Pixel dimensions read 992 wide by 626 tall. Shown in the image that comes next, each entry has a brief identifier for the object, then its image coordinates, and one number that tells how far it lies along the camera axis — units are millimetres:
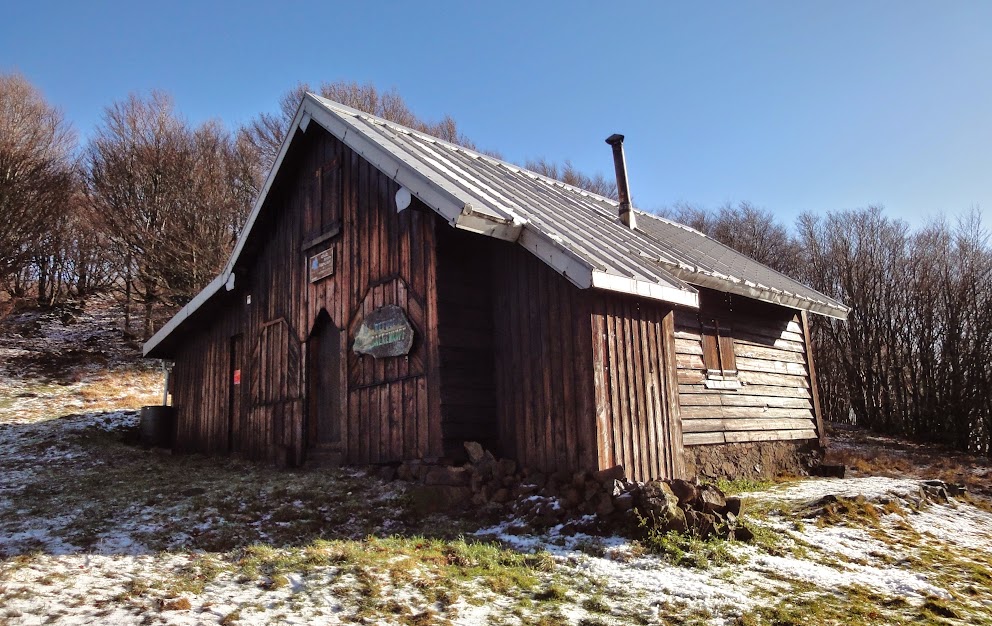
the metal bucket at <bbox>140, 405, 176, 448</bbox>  16922
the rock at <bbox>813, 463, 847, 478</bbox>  12812
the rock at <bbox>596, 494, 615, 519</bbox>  7156
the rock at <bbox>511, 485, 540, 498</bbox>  8055
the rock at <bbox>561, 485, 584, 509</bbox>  7559
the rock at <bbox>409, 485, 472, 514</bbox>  8250
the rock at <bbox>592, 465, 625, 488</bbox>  7531
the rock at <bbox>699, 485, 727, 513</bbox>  7113
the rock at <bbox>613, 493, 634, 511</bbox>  7090
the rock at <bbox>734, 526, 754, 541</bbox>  6895
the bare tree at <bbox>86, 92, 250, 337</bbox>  26031
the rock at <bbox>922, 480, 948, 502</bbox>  9742
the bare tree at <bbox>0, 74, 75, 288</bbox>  25516
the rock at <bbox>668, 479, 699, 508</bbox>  7148
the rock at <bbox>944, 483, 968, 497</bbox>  10266
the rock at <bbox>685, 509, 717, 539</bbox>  6820
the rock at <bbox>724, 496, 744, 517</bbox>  7160
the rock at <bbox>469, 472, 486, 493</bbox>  8344
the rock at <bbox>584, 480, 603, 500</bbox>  7547
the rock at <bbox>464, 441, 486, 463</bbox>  8781
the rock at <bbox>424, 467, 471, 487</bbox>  8445
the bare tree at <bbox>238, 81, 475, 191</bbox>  29109
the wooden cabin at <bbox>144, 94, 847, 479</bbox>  8461
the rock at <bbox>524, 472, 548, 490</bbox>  8141
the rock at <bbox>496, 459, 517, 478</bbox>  8492
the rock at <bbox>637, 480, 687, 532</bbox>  6840
